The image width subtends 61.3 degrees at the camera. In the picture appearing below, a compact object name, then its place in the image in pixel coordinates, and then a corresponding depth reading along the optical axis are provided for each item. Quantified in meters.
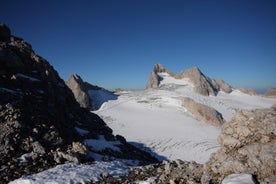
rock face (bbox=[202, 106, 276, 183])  9.16
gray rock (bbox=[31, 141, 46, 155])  18.69
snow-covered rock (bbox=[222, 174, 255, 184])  8.44
